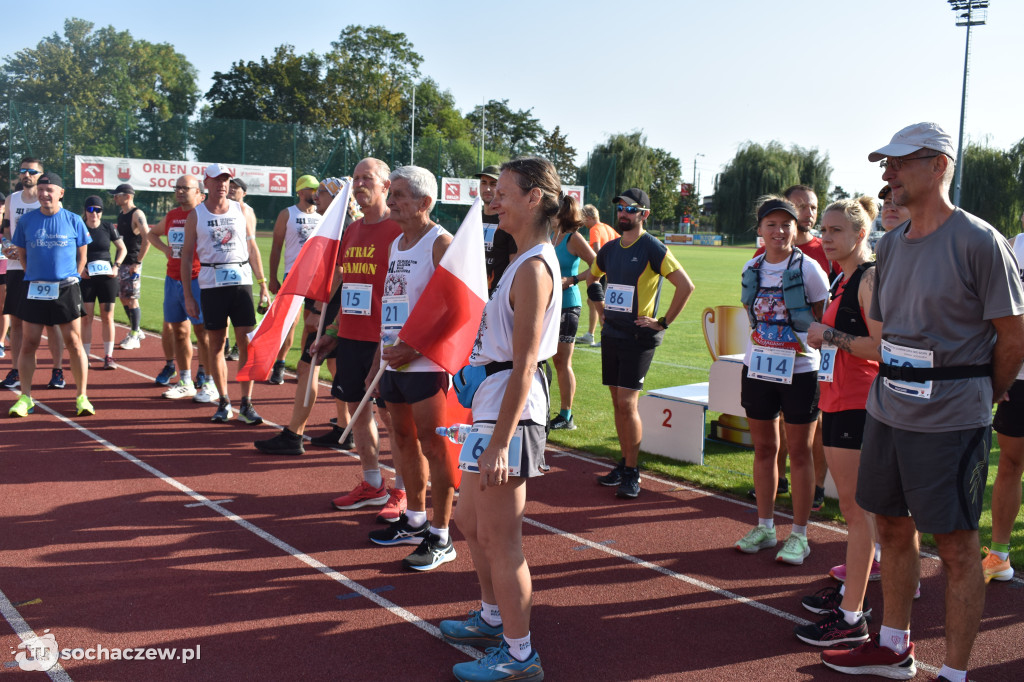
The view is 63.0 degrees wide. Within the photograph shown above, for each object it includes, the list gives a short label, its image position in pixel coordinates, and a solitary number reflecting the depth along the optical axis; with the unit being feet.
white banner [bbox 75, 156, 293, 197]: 102.27
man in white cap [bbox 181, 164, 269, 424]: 27.25
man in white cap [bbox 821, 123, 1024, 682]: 10.48
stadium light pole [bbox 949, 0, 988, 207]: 142.51
